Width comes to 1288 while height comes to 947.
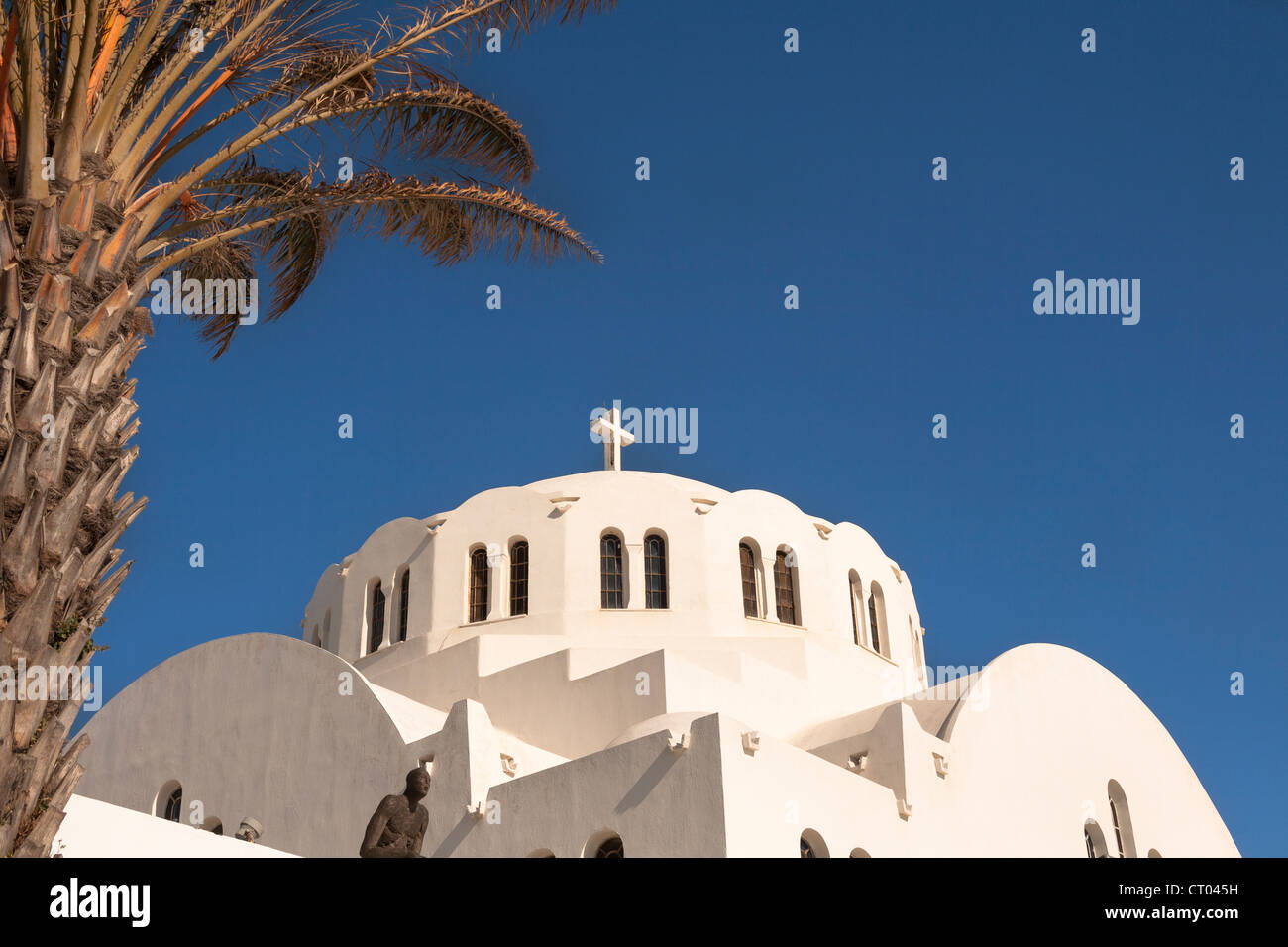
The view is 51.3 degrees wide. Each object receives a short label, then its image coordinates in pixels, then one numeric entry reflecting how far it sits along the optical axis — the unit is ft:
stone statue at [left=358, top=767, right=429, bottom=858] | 33.58
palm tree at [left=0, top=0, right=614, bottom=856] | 20.93
